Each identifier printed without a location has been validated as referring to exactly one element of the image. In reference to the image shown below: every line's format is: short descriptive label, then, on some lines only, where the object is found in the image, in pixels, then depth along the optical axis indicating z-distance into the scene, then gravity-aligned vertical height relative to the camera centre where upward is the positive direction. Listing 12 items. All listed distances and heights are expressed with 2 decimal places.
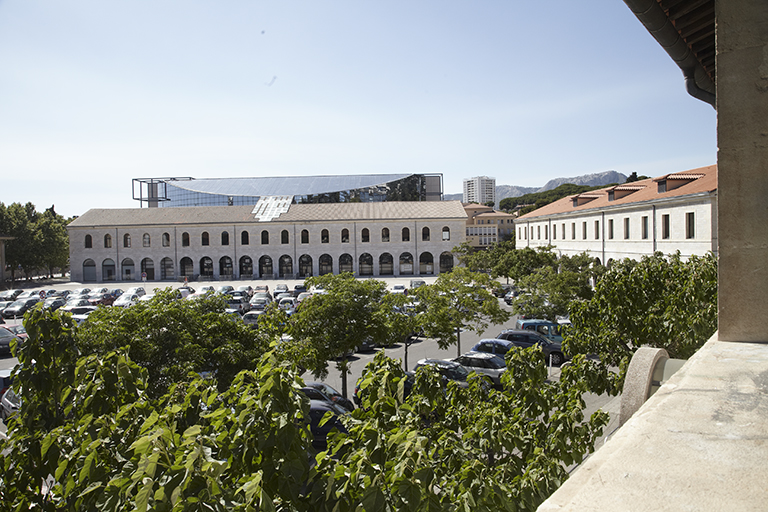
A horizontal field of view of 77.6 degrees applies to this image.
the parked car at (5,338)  23.36 -4.05
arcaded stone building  63.84 +0.52
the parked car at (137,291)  40.34 -3.33
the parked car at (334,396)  14.78 -4.72
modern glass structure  83.06 +11.29
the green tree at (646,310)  8.48 -1.36
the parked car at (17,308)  33.72 -3.80
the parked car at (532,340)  21.42 -4.42
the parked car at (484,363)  17.59 -4.49
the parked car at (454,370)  16.06 -4.33
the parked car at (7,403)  13.32 -4.20
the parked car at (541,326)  23.13 -4.21
